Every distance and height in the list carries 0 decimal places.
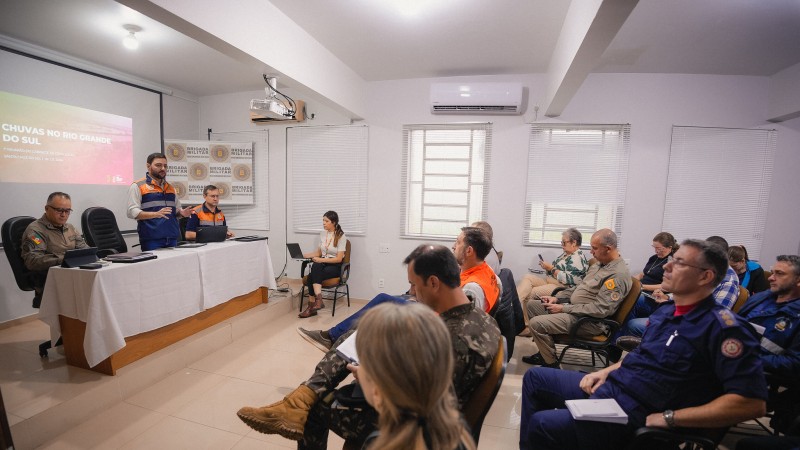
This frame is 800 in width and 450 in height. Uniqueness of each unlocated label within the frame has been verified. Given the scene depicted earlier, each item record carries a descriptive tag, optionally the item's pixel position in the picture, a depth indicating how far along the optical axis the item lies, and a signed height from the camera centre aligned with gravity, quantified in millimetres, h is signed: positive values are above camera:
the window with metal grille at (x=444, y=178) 4113 +268
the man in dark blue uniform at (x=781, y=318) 1664 -610
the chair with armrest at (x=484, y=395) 1154 -697
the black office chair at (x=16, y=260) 2627 -627
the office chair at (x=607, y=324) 2322 -897
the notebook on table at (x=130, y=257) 2396 -528
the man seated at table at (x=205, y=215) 3655 -290
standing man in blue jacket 3090 -183
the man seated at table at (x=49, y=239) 2643 -472
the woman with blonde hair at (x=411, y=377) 669 -375
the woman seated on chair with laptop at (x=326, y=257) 3877 -786
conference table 2143 -871
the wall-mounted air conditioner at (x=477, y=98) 3730 +1184
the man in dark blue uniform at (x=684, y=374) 1156 -652
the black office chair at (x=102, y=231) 3373 -487
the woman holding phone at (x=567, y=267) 3158 -642
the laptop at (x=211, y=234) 3281 -454
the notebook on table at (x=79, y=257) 2201 -501
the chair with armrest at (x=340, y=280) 3902 -1042
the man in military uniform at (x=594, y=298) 2328 -705
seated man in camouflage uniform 1174 -659
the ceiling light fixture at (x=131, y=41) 3020 +1363
